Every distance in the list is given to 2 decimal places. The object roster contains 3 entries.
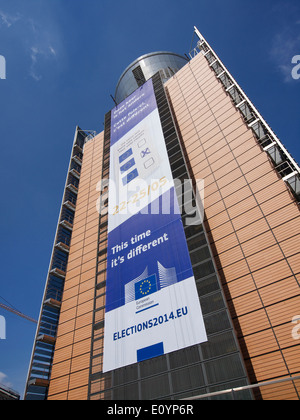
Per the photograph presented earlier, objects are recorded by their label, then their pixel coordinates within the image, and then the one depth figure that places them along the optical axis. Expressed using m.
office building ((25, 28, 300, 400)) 16.61
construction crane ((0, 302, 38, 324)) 84.32
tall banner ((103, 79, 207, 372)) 18.27
